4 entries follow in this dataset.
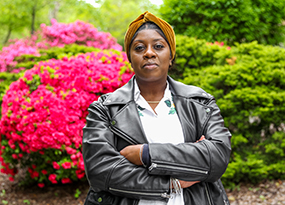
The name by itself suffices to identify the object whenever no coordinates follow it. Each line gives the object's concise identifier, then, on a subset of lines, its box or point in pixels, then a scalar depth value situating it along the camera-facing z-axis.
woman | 1.68
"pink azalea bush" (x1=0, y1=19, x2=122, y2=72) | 8.71
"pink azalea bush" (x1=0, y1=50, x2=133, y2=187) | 3.83
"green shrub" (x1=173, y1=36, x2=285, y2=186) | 3.89
